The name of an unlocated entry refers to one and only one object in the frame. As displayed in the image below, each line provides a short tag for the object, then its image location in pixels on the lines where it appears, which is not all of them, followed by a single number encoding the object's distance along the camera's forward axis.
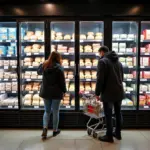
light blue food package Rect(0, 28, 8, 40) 4.57
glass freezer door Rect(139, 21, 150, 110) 4.54
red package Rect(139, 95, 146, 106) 4.66
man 3.67
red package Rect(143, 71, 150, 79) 4.58
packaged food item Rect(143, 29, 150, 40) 4.53
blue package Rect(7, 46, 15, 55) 4.63
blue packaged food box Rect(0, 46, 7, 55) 4.62
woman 3.84
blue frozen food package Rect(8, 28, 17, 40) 4.58
